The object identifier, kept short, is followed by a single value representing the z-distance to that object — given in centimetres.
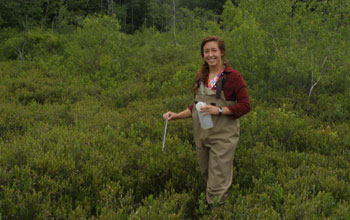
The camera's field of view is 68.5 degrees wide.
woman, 288
